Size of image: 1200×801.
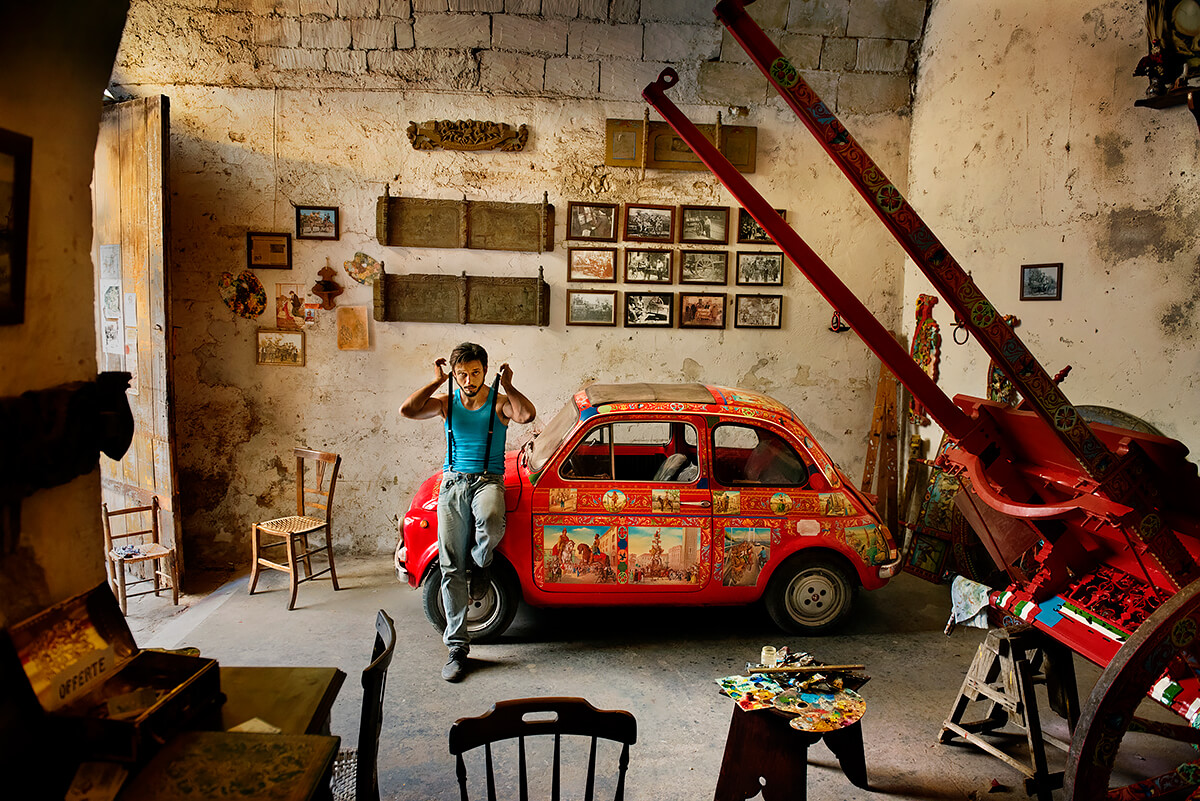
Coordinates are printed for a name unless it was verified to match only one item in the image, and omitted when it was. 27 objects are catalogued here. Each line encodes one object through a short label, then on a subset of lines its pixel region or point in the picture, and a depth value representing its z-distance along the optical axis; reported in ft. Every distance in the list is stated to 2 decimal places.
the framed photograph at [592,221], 20.84
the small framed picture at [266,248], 20.13
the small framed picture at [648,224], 20.95
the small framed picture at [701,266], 21.24
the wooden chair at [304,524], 16.97
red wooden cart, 7.48
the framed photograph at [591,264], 20.95
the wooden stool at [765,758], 9.40
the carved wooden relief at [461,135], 20.22
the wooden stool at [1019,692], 10.43
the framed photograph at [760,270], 21.36
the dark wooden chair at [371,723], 6.97
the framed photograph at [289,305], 20.34
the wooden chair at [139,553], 16.26
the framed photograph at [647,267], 21.03
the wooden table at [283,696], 6.52
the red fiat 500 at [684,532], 14.78
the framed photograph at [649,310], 21.15
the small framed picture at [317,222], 20.21
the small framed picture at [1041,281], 16.63
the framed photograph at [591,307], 20.98
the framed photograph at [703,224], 21.09
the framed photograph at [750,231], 21.07
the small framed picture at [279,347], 20.35
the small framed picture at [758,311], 21.43
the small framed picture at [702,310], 21.29
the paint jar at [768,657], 10.83
